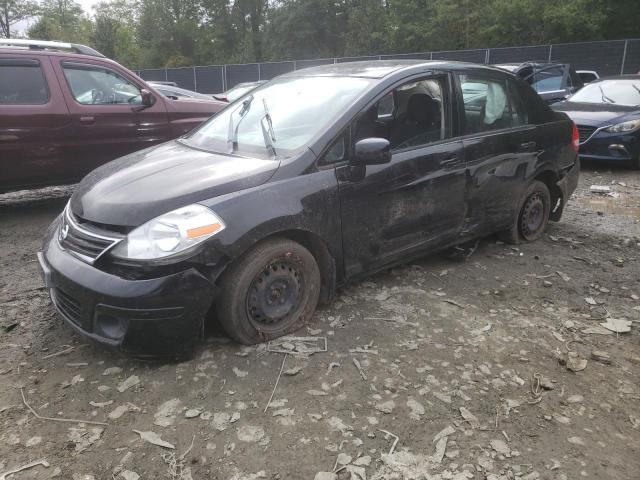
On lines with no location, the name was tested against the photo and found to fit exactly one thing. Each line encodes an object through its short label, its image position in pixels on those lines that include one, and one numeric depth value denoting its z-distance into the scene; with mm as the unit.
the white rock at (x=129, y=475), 2223
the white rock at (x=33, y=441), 2400
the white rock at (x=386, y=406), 2648
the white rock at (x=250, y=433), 2438
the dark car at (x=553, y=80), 11469
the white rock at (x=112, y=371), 2883
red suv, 5516
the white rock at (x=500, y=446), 2398
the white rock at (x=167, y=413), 2531
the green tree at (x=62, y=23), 52938
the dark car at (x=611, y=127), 8023
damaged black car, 2734
